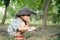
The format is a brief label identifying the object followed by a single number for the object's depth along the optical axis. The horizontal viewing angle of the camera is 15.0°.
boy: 3.47
